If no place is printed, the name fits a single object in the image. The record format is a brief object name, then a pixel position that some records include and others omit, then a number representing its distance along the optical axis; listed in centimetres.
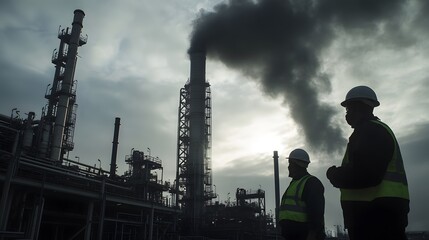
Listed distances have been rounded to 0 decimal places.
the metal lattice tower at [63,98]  2781
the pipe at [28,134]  2305
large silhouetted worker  236
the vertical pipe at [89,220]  2234
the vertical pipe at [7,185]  1725
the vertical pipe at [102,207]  2249
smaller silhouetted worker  380
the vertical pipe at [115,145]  3418
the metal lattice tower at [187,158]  3766
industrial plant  1959
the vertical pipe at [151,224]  2651
